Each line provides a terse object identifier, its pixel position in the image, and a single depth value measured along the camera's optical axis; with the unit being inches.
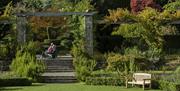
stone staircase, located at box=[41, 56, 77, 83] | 1238.3
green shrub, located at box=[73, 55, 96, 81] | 1195.3
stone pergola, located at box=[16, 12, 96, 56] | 1457.9
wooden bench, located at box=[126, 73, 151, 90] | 1056.8
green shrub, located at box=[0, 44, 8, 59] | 1434.1
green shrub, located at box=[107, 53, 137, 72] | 1270.9
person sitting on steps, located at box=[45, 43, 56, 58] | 1546.9
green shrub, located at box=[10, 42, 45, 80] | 1203.9
